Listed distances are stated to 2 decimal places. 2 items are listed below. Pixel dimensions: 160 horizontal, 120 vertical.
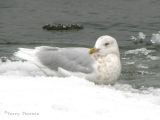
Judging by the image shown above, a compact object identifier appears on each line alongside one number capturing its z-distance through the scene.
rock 24.82
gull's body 15.34
